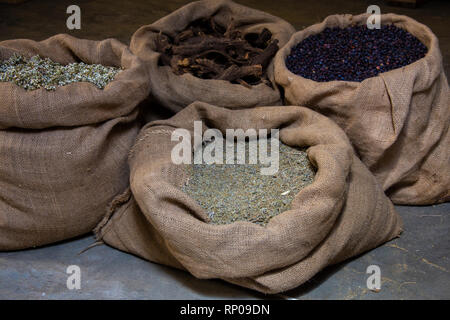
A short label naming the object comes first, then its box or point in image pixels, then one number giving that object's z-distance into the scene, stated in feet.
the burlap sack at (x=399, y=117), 6.93
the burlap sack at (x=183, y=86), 7.79
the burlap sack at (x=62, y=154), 6.28
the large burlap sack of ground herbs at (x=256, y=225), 5.62
